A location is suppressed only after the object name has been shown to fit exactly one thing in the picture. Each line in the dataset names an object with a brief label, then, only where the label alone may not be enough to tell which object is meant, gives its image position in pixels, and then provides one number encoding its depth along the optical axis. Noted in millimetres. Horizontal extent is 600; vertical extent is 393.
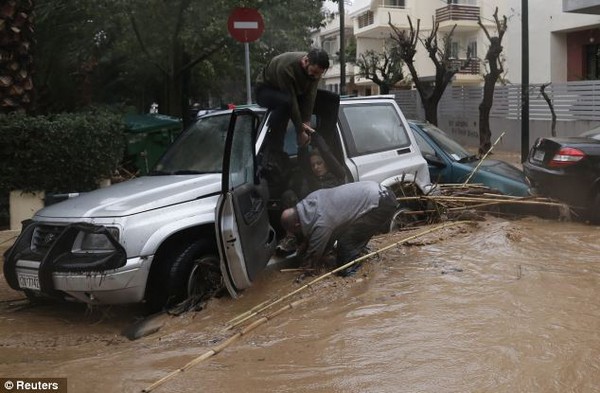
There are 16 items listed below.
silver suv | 4664
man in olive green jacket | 5730
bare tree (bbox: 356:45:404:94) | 23594
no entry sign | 8648
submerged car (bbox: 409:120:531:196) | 8625
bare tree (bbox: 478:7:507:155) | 15719
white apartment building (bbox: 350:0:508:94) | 40688
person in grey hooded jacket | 5453
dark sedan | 8023
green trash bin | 11195
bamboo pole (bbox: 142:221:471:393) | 3785
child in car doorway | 6102
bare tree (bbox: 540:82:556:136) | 16922
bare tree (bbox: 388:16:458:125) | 18628
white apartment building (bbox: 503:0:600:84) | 25016
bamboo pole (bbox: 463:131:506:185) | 8305
